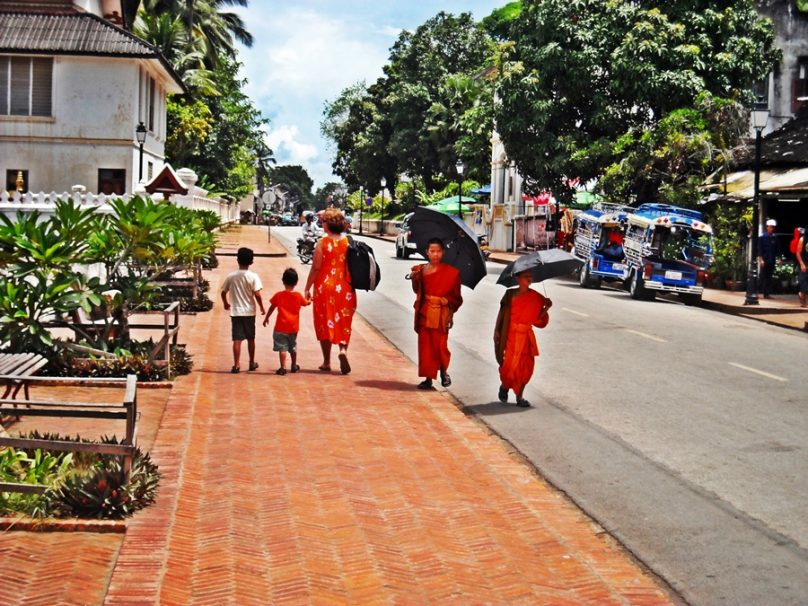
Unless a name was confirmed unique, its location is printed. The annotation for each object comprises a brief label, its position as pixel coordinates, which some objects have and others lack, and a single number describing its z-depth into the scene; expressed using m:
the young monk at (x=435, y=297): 12.10
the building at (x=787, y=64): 41.03
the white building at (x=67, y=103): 36.28
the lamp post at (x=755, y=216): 25.17
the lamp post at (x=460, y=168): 51.92
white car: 43.03
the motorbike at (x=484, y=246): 45.27
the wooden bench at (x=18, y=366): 8.26
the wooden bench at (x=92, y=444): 6.77
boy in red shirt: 12.94
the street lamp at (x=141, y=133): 33.38
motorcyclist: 38.69
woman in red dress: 13.08
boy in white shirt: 12.82
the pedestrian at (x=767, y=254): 28.16
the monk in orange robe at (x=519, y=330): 11.50
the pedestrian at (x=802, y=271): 25.34
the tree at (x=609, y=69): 35.19
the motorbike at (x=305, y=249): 38.56
